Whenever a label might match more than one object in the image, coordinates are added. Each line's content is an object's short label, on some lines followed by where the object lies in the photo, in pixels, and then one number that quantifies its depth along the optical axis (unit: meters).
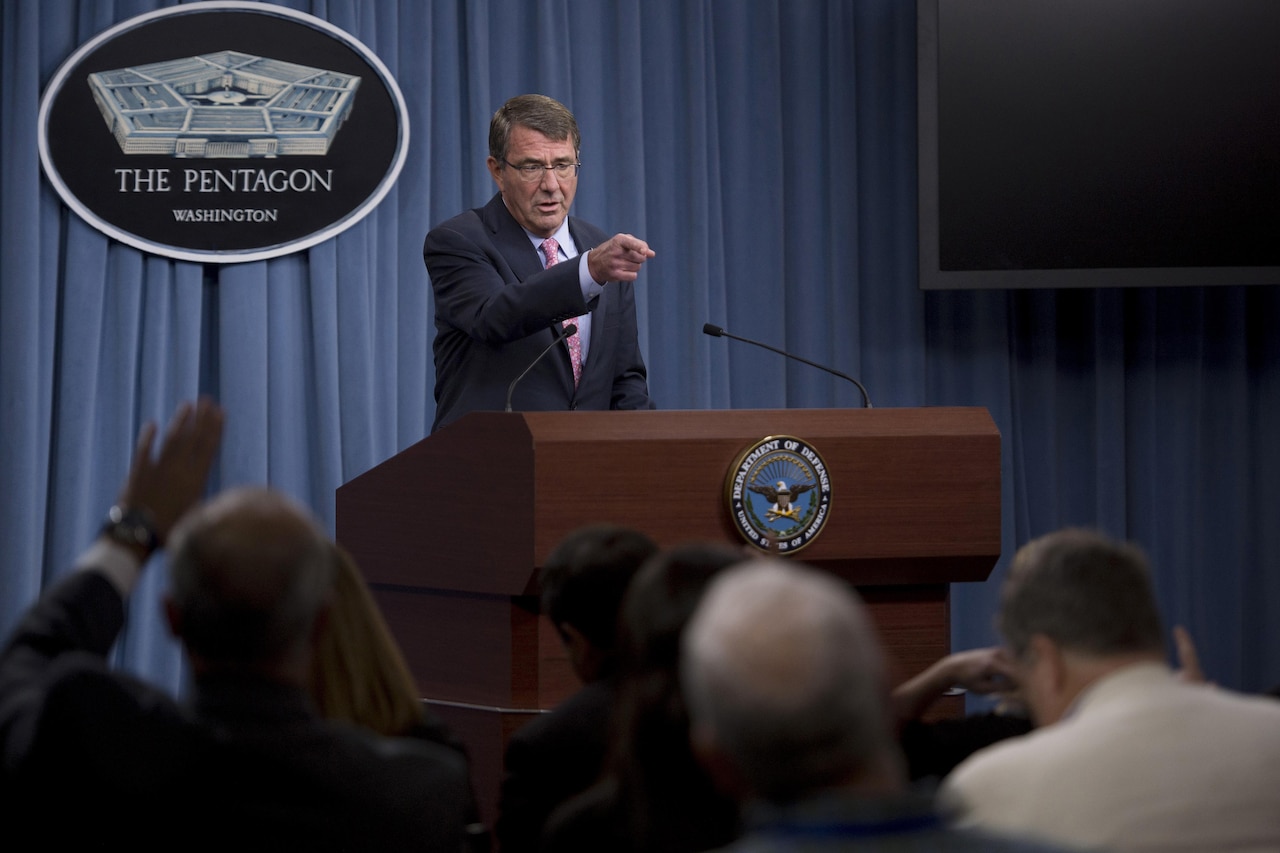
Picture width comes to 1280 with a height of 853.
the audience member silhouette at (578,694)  7.22
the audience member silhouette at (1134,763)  6.82
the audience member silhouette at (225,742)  6.36
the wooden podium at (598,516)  8.24
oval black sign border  10.43
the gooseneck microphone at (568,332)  8.75
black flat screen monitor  10.69
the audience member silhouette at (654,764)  6.82
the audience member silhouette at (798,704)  4.98
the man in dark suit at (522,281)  9.23
